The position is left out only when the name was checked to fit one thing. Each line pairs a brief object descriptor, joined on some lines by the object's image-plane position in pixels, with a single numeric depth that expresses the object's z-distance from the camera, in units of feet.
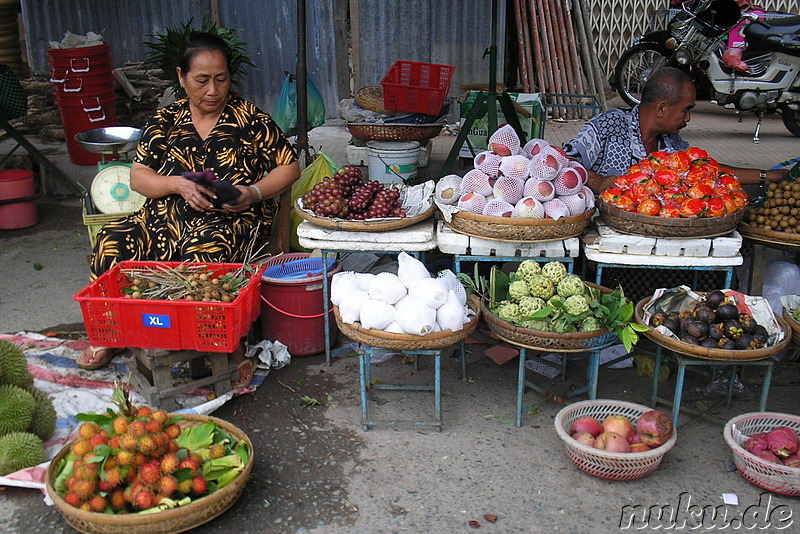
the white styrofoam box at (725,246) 10.11
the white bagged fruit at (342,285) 9.73
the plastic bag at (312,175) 14.56
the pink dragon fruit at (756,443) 8.43
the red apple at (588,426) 8.84
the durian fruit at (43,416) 8.99
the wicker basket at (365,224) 10.77
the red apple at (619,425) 8.70
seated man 11.87
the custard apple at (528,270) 10.00
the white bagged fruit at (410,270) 9.75
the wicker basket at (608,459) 8.33
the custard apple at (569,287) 9.62
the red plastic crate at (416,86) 17.57
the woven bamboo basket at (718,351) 8.68
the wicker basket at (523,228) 10.12
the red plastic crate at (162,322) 9.63
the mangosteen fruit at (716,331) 8.87
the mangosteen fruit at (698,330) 8.94
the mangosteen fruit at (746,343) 8.78
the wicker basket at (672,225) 9.94
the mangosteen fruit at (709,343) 8.81
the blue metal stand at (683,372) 8.98
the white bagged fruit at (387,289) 9.30
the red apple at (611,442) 8.45
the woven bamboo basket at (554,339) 9.08
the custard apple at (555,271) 9.85
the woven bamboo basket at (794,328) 9.15
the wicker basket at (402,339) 9.04
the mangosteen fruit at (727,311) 9.11
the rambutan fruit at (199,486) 7.57
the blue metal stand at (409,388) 9.34
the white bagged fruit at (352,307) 9.40
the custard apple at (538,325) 9.30
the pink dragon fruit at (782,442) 8.29
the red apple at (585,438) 8.62
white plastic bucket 17.80
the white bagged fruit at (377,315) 9.12
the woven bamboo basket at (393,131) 17.89
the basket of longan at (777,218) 10.34
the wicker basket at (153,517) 7.16
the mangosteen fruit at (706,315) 9.11
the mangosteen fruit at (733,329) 8.91
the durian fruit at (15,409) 8.49
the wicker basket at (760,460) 8.18
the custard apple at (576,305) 9.23
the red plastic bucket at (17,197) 17.31
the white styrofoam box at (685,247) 10.09
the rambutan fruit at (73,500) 7.25
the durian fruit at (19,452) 8.35
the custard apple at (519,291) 9.80
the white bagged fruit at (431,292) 9.23
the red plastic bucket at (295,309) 11.41
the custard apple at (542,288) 9.71
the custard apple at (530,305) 9.46
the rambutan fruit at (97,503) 7.24
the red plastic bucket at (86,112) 21.35
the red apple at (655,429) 8.54
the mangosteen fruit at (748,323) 9.00
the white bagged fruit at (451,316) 9.20
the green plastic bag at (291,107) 17.15
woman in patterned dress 11.33
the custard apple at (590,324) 9.16
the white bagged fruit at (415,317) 8.99
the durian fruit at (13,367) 9.02
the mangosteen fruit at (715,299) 9.45
